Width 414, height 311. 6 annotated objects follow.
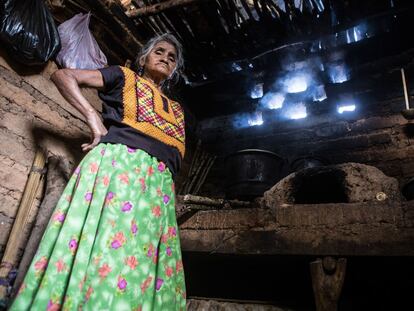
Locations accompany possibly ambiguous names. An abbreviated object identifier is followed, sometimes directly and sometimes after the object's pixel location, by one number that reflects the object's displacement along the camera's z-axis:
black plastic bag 2.64
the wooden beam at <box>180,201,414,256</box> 2.62
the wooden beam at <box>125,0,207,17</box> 4.12
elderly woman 1.41
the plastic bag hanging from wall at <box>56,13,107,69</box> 3.31
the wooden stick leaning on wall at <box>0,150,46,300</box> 2.45
